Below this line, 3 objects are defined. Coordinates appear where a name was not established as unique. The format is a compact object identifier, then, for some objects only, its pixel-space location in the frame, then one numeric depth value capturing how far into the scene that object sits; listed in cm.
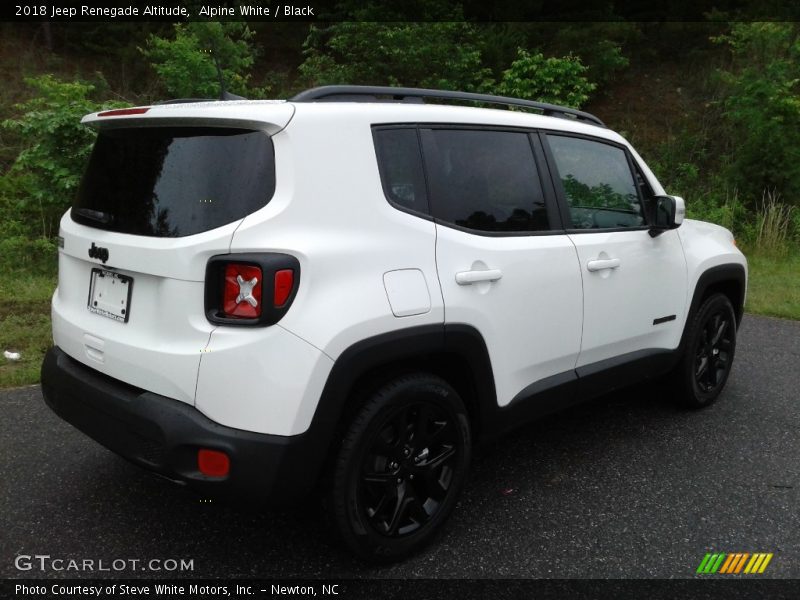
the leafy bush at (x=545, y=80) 1398
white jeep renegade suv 221
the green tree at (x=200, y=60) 970
